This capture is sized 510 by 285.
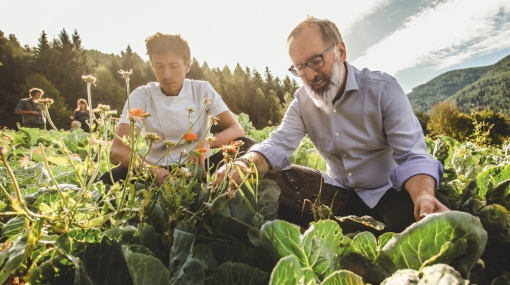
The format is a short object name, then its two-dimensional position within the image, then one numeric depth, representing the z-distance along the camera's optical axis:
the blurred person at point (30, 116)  8.84
